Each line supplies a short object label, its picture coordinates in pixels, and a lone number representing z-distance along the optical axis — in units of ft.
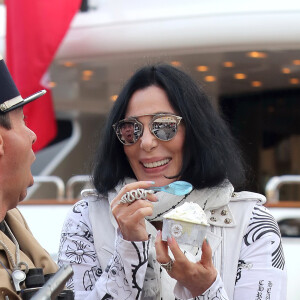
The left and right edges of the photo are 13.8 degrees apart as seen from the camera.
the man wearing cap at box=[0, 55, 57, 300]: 7.26
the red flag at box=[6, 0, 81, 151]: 35.22
